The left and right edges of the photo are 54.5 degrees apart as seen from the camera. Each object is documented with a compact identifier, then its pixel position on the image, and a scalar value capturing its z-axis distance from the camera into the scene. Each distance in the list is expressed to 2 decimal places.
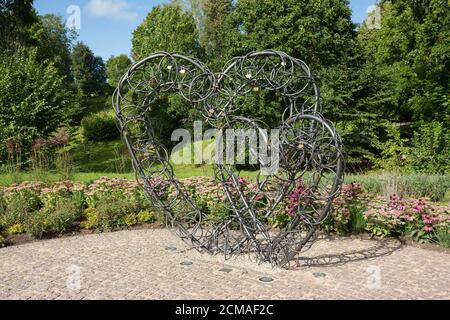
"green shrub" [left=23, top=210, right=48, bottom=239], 6.74
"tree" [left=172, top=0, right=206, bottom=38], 29.94
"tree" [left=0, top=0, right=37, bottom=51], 18.97
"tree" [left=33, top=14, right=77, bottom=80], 38.56
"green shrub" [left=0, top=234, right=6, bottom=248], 6.41
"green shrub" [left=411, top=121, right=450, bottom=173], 11.62
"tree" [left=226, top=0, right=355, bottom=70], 14.59
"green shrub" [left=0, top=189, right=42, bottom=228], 7.16
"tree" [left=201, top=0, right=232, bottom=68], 27.97
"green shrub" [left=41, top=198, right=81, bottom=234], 6.94
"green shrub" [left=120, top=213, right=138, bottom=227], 7.34
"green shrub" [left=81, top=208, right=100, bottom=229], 7.20
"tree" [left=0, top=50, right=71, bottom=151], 13.83
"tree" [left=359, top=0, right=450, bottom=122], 14.15
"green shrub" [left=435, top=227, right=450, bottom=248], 5.83
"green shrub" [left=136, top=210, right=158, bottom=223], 7.48
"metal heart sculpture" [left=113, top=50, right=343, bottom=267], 4.75
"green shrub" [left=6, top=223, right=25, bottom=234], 6.91
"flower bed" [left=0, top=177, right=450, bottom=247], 6.23
